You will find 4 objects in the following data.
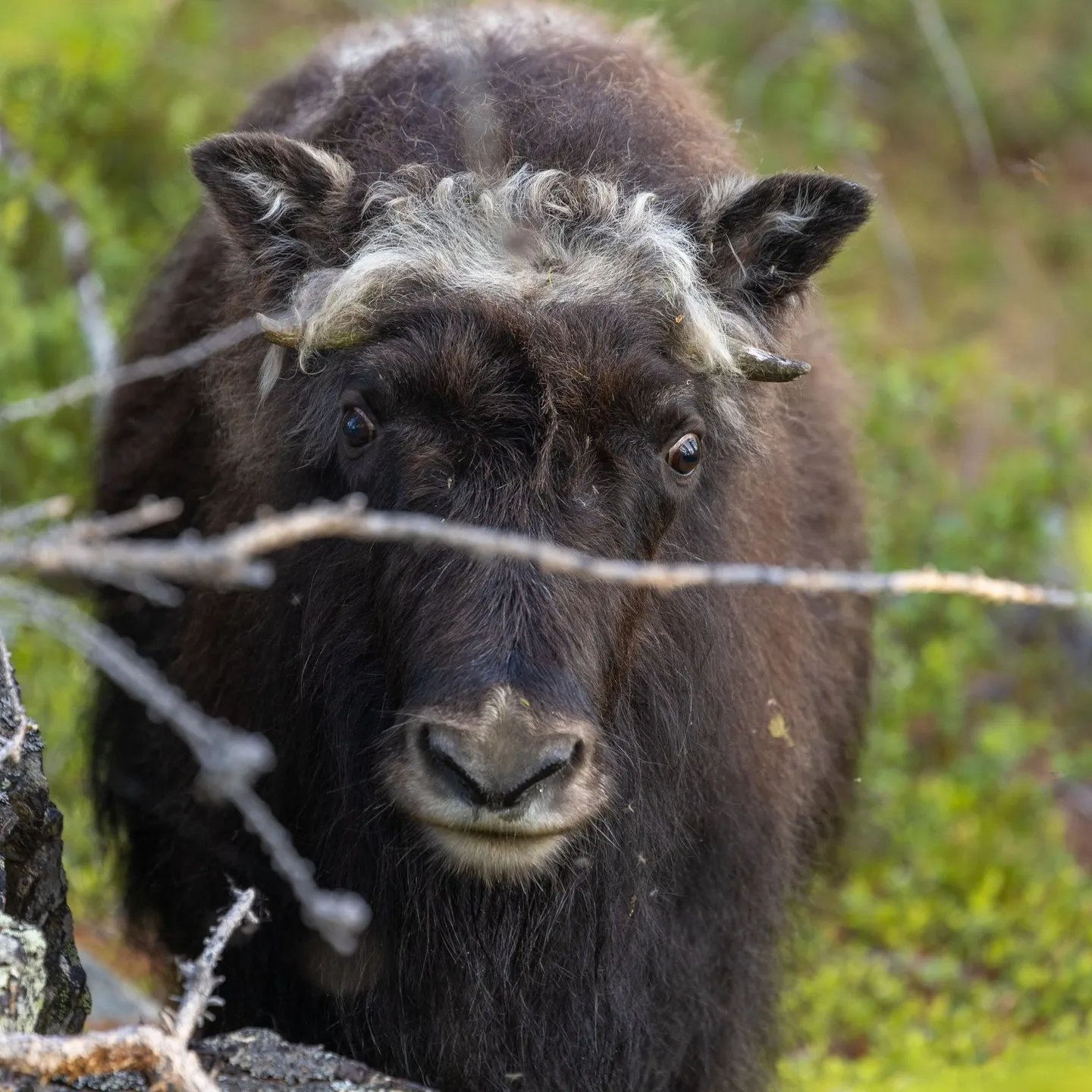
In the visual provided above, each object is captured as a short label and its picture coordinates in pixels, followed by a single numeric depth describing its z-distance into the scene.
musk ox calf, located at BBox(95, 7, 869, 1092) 7.29
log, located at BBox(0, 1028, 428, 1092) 6.45
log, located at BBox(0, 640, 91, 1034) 6.28
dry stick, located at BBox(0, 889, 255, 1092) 4.90
